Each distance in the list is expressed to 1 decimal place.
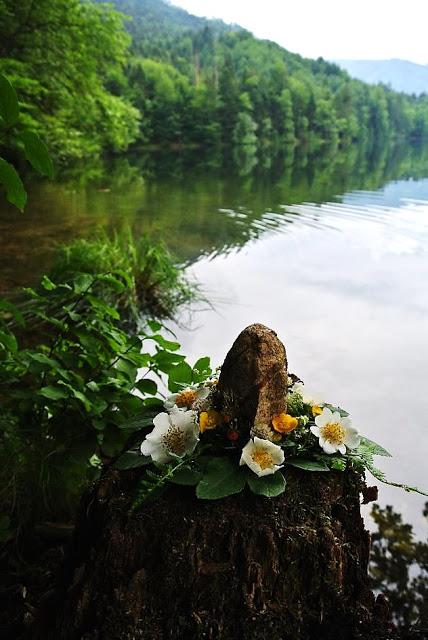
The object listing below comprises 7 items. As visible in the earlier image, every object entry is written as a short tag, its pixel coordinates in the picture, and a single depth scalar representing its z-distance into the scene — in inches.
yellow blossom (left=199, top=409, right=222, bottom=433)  20.8
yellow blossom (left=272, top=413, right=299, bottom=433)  20.8
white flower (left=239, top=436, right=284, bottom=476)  18.9
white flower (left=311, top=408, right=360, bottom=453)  20.6
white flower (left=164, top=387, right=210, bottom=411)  23.5
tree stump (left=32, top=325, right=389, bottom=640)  18.2
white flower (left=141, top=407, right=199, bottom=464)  20.1
